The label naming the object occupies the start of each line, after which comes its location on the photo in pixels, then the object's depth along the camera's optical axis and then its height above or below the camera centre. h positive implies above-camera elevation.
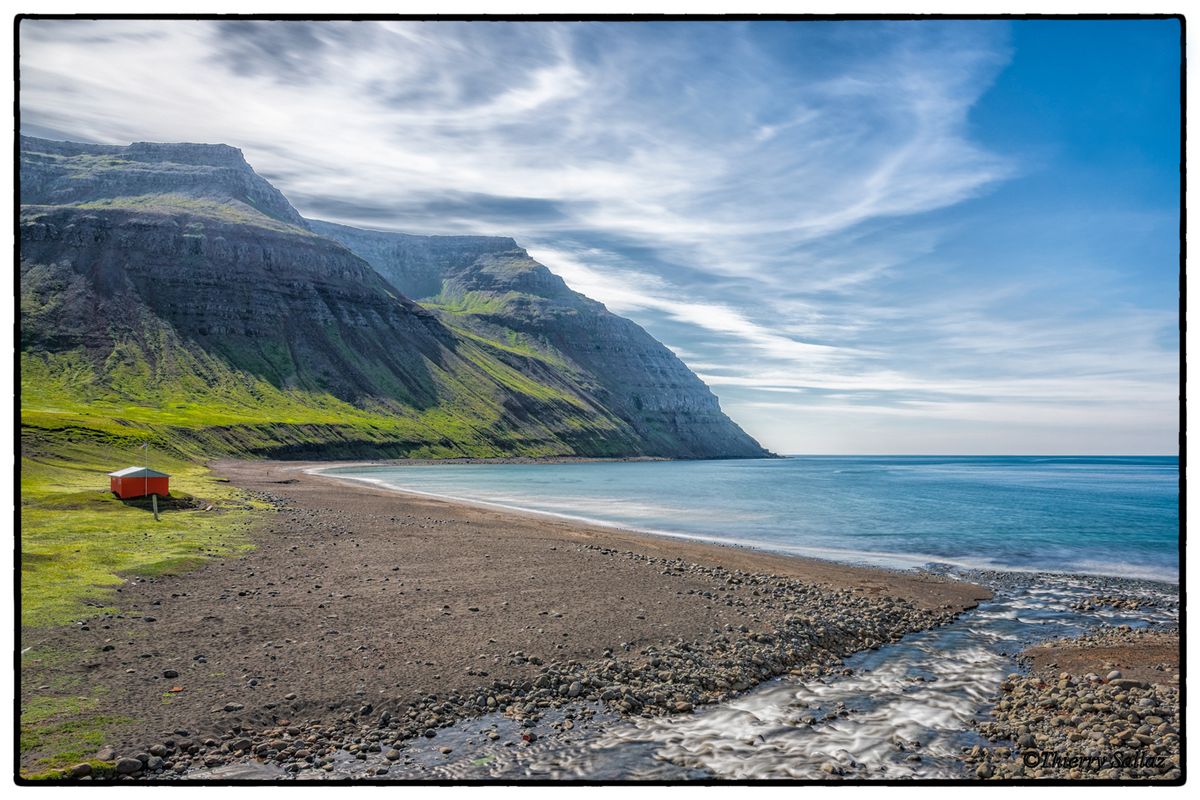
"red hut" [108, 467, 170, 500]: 31.45 -4.09
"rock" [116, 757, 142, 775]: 8.21 -4.69
